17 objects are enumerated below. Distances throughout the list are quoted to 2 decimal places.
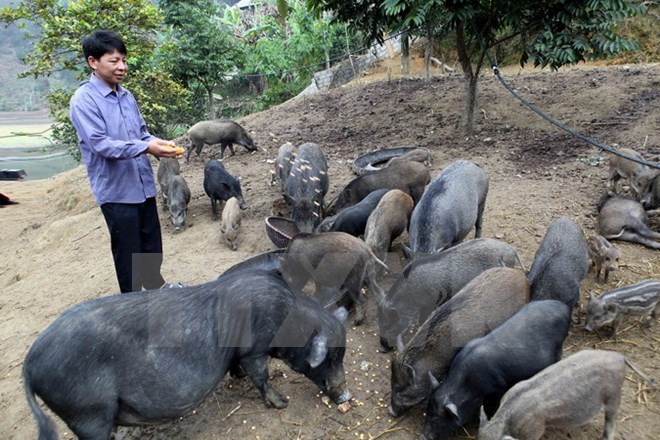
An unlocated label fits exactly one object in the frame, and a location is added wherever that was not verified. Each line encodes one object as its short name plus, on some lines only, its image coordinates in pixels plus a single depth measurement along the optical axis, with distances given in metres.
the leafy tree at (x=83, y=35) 9.76
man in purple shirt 3.76
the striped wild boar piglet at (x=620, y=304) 3.83
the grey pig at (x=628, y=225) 5.27
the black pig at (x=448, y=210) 5.00
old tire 8.52
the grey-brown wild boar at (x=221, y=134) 10.69
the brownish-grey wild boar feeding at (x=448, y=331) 3.39
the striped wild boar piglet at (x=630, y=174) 6.18
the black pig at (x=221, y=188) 7.66
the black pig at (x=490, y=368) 3.15
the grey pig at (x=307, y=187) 6.32
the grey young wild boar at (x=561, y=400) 2.86
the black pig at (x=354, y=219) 5.73
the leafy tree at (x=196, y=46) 14.00
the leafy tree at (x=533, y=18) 6.97
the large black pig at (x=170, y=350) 2.74
